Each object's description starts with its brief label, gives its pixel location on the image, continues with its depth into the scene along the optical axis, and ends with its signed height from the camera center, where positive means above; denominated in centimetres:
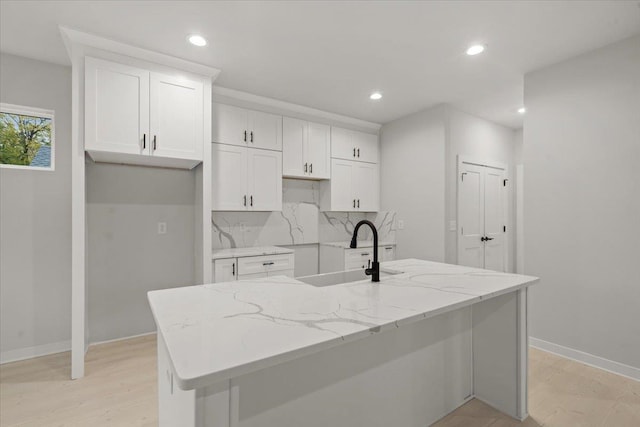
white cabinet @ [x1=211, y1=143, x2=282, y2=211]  330 +39
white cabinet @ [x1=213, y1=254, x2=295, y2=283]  305 -56
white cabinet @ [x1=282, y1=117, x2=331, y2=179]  384 +82
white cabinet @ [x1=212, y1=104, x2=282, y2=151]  333 +97
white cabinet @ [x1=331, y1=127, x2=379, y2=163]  428 +97
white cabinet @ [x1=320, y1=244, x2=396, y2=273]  407 -58
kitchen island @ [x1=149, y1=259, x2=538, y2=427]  90 -59
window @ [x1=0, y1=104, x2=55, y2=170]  270 +67
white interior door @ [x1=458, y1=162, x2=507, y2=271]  402 -5
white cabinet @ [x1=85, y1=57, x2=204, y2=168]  241 +81
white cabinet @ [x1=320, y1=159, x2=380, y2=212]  427 +36
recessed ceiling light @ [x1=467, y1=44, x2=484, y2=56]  256 +137
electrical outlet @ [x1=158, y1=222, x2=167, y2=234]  328 -15
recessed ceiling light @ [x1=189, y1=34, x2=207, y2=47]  240 +135
